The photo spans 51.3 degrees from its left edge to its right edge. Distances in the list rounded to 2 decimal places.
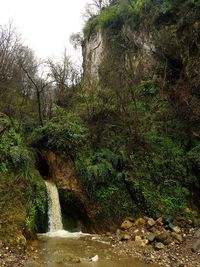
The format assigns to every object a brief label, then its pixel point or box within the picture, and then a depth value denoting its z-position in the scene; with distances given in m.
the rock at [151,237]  8.63
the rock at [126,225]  9.54
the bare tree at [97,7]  24.38
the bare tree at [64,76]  15.05
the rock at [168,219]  9.47
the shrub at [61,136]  11.64
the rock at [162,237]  8.58
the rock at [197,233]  8.66
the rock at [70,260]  7.21
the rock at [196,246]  8.04
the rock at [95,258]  7.45
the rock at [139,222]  9.53
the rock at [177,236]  8.68
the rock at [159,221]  9.48
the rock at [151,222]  9.36
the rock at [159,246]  8.30
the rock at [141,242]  8.56
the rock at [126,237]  8.94
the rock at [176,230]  9.05
